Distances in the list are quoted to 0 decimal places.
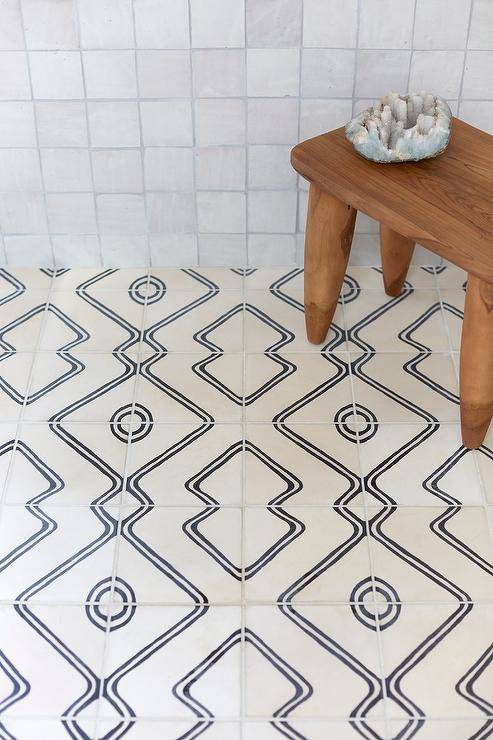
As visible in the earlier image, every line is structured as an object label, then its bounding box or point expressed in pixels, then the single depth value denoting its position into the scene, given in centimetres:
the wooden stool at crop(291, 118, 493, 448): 149
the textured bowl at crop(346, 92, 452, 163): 159
